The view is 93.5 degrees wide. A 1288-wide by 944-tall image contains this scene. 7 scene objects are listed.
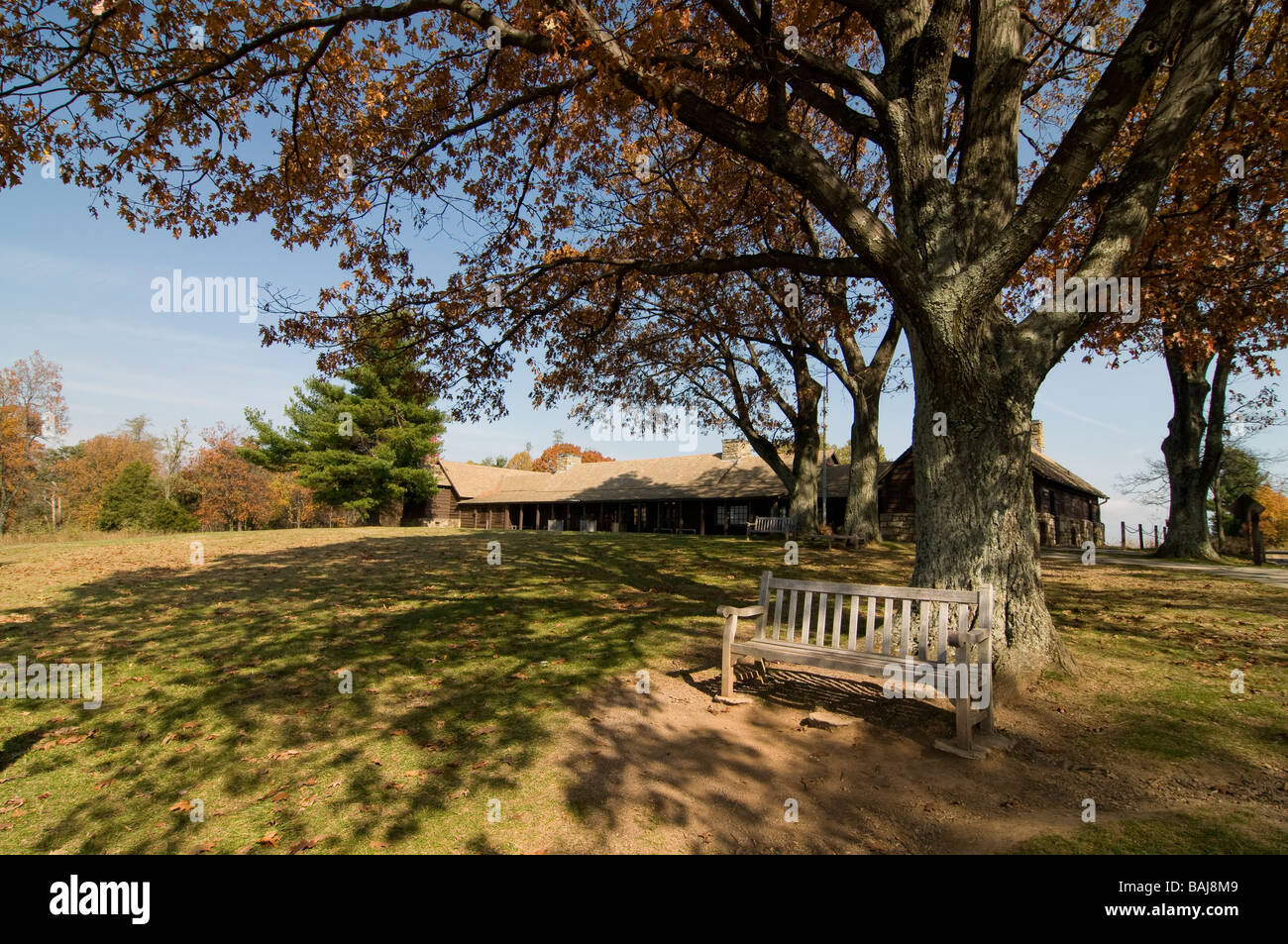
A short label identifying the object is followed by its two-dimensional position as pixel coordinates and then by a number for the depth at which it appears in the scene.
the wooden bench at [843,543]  20.87
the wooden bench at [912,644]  4.88
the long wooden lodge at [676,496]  30.53
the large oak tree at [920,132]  5.99
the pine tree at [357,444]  39.75
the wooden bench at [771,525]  28.64
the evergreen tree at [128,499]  46.75
